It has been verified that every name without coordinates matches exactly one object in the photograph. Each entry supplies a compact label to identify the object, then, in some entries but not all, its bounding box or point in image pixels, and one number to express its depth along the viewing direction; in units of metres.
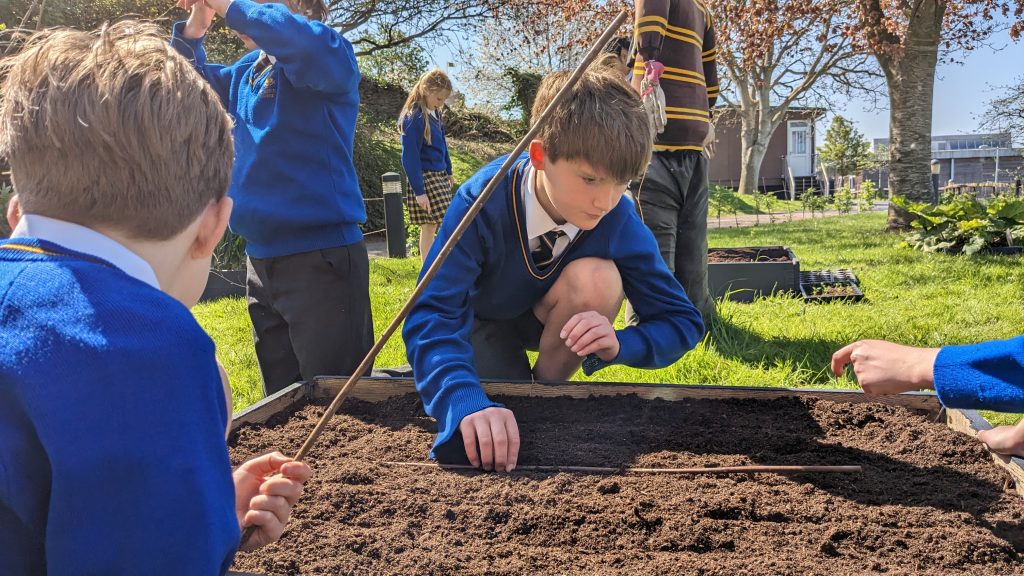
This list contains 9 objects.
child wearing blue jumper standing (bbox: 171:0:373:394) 2.69
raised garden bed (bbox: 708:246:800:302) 5.38
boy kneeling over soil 2.04
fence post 8.67
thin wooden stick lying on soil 1.88
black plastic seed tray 5.20
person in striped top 3.62
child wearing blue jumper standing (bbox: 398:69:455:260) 6.44
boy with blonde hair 0.79
